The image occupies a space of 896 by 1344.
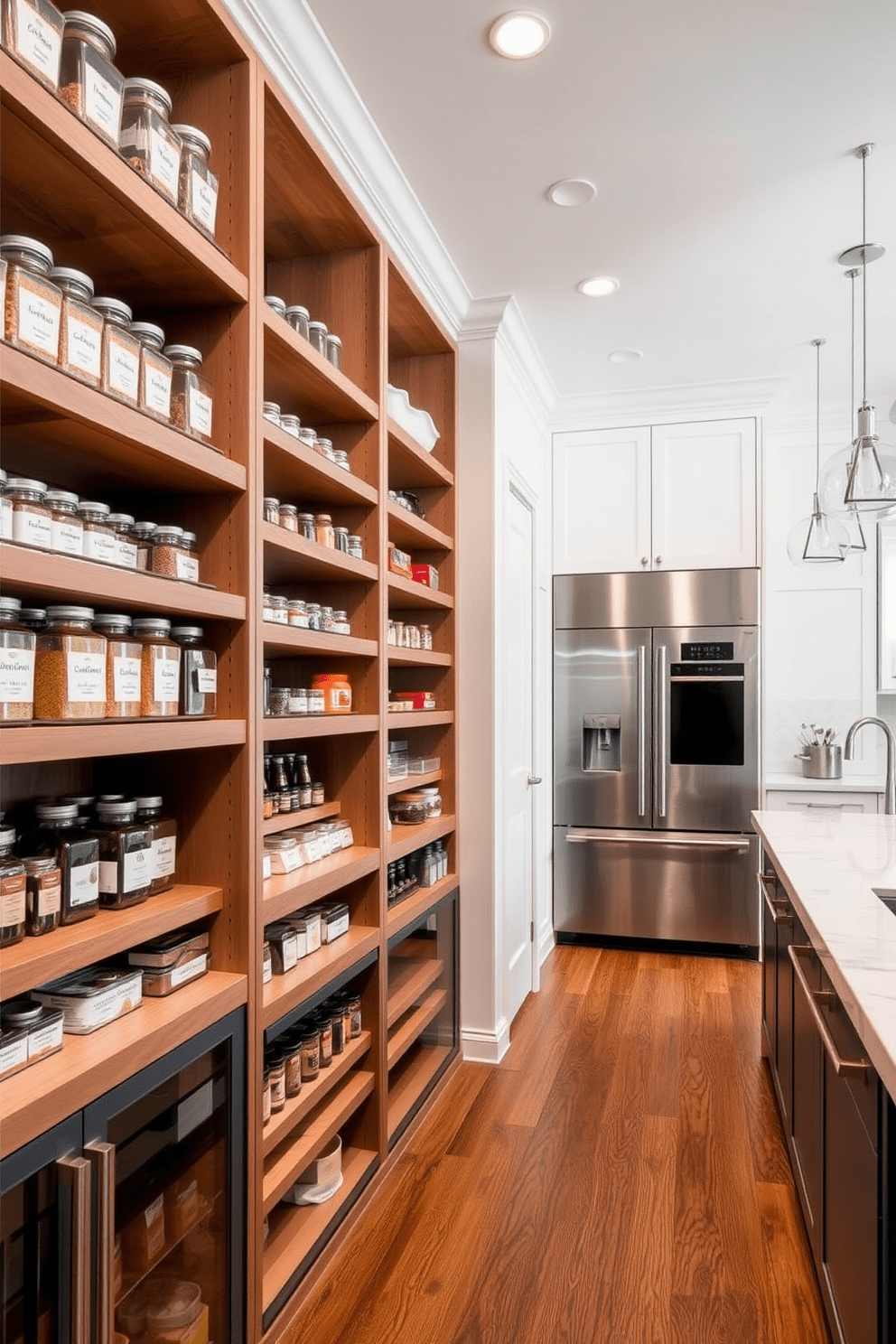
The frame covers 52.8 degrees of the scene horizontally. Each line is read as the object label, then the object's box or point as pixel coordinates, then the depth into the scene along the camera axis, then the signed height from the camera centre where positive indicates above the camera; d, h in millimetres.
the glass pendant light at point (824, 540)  3359 +592
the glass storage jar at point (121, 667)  1372 +43
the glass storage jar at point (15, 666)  1153 +38
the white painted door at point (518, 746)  3422 -195
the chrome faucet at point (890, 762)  3411 -244
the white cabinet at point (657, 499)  4258 +964
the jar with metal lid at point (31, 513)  1200 +247
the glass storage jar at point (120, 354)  1346 +520
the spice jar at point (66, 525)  1266 +244
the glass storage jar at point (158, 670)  1464 +42
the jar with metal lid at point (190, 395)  1564 +532
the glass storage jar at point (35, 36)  1159 +874
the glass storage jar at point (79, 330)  1260 +520
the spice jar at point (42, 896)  1277 -288
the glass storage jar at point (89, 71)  1297 +912
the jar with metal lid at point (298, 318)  2029 +854
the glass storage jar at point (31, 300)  1156 +520
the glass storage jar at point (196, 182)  1568 +913
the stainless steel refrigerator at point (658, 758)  4262 -288
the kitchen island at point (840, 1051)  1240 -623
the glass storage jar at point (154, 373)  1441 +526
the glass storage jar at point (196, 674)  1576 +40
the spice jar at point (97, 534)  1344 +245
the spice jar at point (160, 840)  1562 -255
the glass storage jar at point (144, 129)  1438 +908
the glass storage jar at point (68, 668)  1265 +38
